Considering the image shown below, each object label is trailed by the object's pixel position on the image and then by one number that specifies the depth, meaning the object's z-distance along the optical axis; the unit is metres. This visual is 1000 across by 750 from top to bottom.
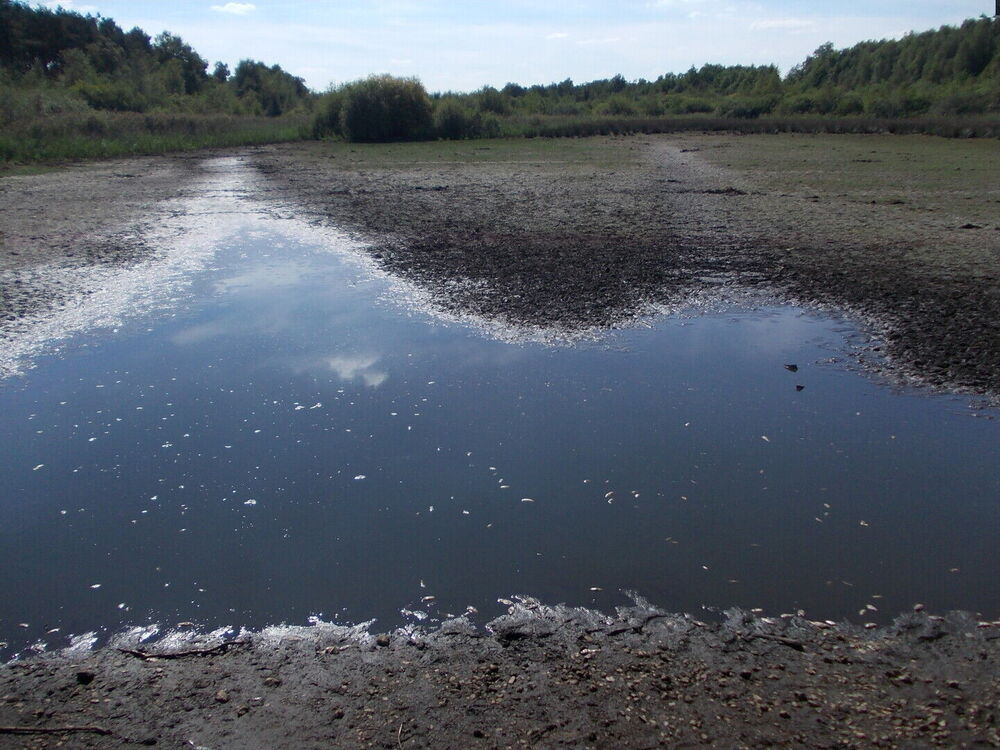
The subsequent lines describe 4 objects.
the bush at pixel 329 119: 45.88
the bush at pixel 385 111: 44.69
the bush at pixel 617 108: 70.88
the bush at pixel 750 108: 60.16
